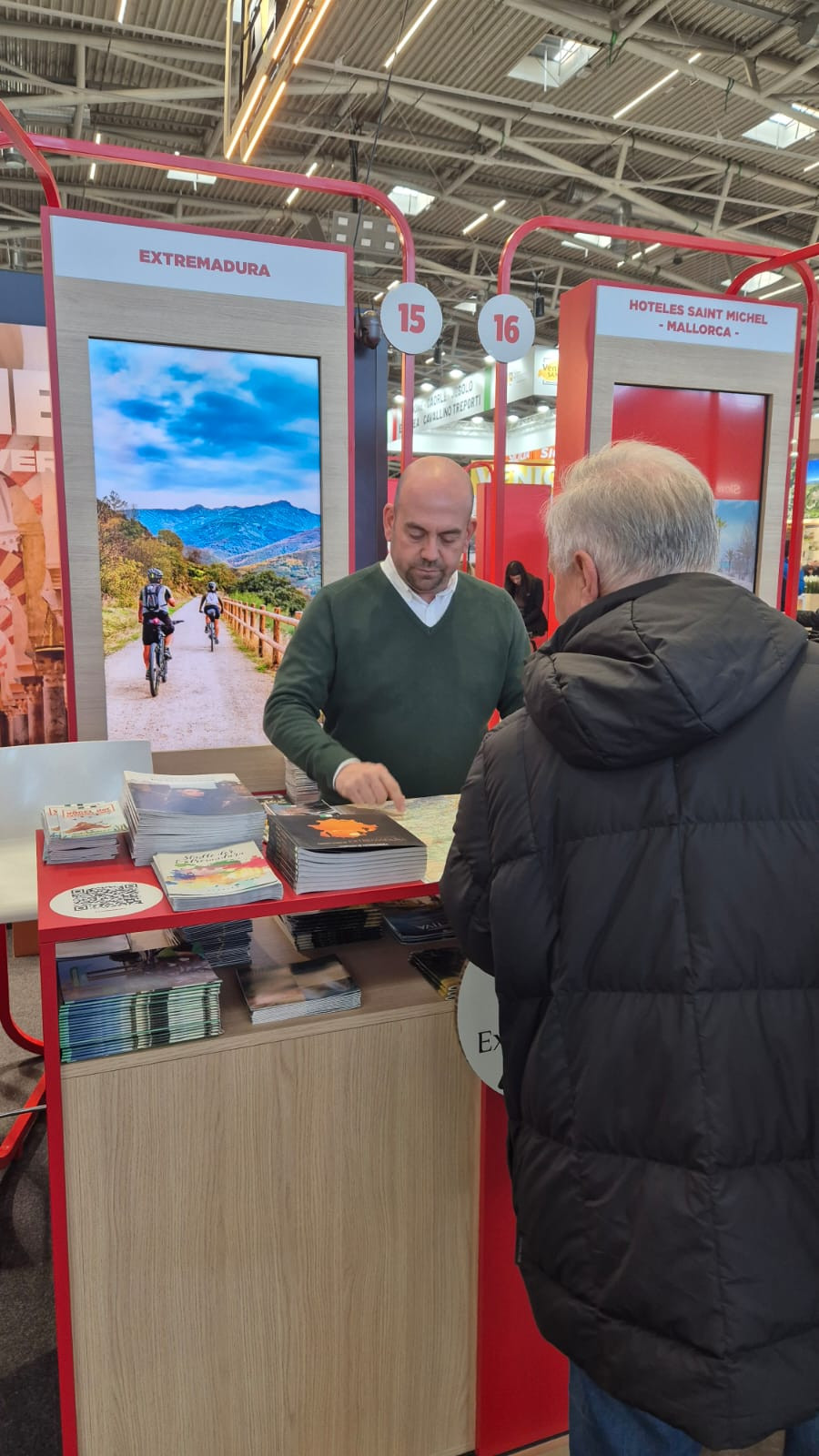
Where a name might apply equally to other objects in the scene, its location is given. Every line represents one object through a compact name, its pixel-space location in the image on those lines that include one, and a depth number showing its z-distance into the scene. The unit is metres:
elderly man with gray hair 1.02
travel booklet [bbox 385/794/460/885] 1.77
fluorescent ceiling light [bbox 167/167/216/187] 9.18
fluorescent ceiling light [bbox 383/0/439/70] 6.06
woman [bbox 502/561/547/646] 8.87
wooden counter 1.54
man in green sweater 2.38
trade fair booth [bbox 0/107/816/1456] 1.54
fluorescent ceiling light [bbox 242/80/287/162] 3.91
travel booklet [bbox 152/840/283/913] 1.50
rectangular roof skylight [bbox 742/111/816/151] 8.31
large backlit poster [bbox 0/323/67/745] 4.39
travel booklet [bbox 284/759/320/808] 3.34
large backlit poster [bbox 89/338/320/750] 3.26
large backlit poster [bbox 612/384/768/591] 4.44
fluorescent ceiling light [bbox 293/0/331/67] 3.25
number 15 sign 3.38
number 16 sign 3.58
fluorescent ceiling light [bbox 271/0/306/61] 3.29
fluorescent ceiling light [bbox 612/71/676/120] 7.32
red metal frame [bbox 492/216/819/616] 3.75
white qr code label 1.46
